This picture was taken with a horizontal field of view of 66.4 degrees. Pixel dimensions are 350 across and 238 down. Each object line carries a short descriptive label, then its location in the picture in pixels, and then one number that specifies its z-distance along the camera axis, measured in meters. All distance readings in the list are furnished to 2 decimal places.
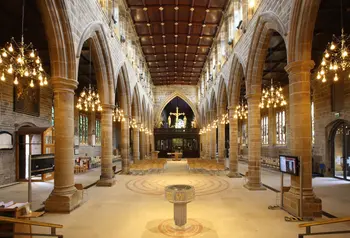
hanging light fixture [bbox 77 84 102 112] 12.97
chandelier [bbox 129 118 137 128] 20.67
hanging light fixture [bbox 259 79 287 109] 13.32
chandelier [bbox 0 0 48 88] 7.12
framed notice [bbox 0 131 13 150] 12.45
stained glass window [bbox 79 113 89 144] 23.61
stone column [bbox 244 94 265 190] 11.38
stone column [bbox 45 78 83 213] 7.89
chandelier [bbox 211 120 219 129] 21.97
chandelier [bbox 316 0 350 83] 7.28
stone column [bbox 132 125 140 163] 20.53
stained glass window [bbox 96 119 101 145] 27.89
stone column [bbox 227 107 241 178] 14.49
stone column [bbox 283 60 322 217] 7.30
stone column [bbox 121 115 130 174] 16.50
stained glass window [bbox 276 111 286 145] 22.10
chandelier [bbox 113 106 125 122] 15.41
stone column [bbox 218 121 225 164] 19.05
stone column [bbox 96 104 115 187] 12.54
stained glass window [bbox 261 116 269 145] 25.31
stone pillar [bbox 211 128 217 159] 23.69
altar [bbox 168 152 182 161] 27.68
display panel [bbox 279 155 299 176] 7.21
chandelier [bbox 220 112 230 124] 17.80
